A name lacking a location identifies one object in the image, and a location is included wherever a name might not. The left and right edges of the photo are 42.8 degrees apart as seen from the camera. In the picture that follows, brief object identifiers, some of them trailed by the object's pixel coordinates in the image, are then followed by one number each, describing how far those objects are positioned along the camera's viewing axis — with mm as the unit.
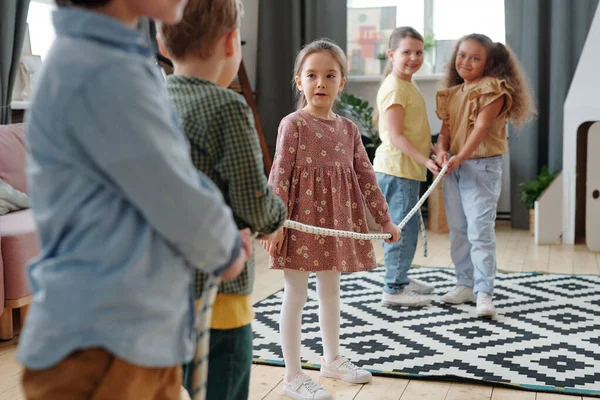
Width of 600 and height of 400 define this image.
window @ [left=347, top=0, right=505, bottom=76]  5168
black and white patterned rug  2146
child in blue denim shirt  817
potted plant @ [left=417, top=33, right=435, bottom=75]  5215
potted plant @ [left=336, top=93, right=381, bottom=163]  4914
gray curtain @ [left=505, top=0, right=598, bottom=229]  4746
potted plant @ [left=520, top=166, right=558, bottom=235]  4566
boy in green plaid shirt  1090
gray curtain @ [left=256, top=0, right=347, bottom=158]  5281
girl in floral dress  1985
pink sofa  2498
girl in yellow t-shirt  2955
